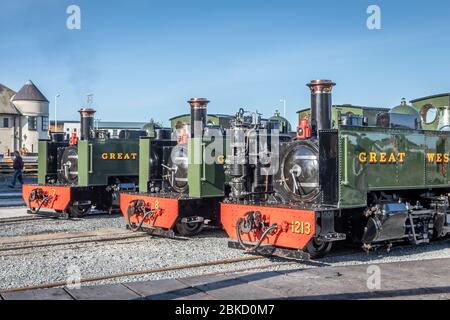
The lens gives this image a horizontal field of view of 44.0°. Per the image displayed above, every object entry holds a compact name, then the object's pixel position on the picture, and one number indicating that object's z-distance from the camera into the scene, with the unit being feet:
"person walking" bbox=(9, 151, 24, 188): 73.22
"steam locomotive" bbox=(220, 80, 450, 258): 27.76
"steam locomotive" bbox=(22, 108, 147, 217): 47.73
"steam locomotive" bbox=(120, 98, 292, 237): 36.11
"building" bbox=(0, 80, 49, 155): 180.96
